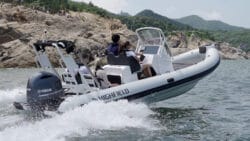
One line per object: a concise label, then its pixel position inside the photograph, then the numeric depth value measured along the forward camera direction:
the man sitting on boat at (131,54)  12.88
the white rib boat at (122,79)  11.38
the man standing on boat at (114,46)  12.78
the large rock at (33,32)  48.19
